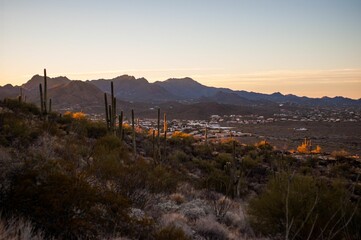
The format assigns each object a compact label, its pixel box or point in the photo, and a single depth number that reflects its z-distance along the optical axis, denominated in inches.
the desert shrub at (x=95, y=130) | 1063.5
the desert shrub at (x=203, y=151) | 1323.6
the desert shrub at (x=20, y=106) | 971.5
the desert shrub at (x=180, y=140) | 1475.1
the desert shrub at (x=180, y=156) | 1104.2
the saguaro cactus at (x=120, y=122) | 931.1
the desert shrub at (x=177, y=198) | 519.3
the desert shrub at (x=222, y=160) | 1152.8
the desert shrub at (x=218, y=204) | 438.6
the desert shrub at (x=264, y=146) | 1525.3
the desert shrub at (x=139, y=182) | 381.4
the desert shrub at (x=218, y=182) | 833.5
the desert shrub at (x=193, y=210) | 409.4
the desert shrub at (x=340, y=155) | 1359.9
